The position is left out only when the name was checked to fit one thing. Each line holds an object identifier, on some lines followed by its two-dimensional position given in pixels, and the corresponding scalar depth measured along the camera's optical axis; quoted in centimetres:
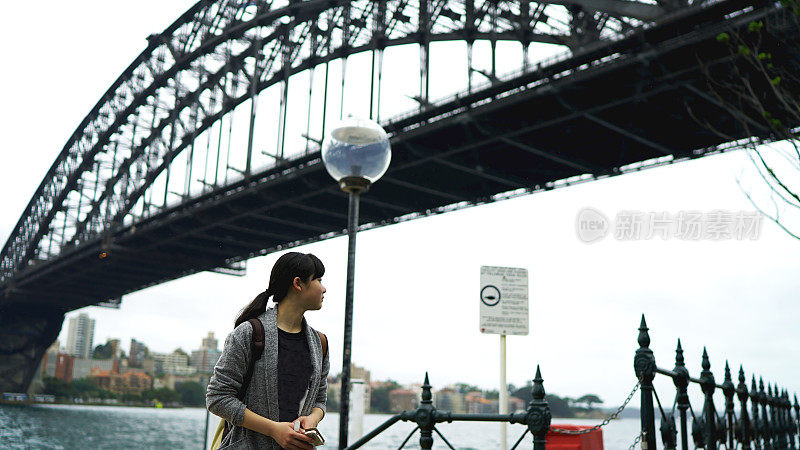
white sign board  792
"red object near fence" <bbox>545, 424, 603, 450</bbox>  590
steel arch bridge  1916
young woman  310
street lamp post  533
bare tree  538
